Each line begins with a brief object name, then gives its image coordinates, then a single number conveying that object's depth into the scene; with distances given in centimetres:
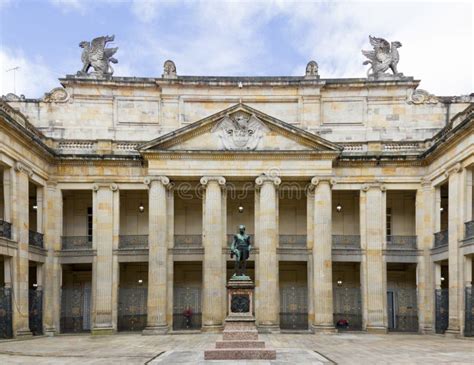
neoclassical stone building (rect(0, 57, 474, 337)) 3331
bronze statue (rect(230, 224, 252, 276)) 2322
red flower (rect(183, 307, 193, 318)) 3550
